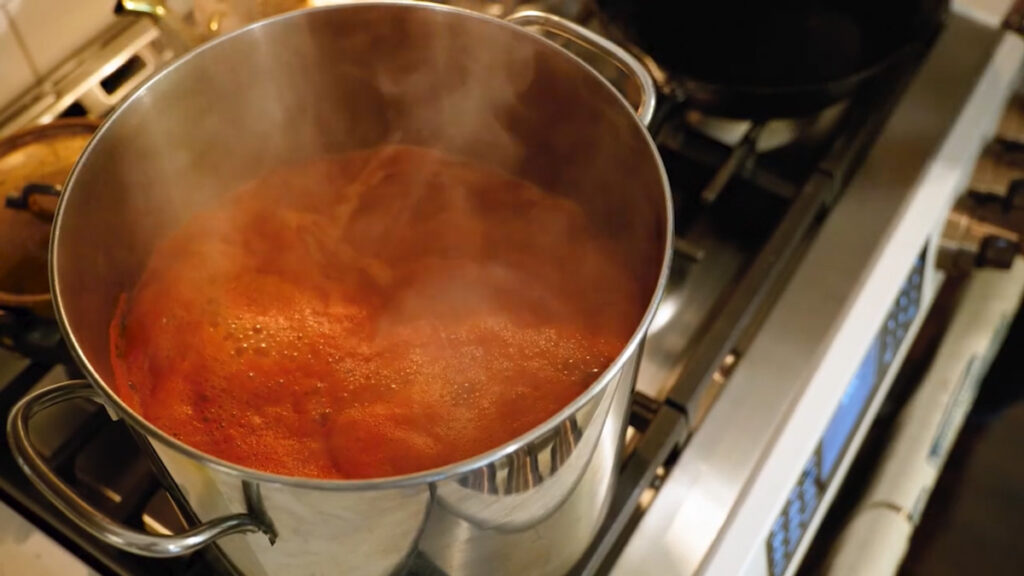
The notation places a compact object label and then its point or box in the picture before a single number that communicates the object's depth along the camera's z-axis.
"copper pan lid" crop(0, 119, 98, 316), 0.61
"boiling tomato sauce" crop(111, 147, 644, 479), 0.55
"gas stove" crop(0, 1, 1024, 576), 0.58
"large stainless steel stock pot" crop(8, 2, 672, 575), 0.42
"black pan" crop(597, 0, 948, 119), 0.71
